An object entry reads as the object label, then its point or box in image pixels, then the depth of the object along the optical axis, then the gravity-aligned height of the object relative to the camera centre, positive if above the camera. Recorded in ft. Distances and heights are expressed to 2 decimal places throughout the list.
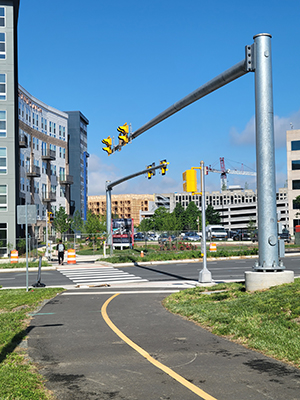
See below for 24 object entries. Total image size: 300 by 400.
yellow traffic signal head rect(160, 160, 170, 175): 94.83 +12.49
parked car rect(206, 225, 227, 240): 263.49 -2.12
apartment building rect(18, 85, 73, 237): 201.57 +35.89
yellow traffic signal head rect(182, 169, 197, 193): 56.24 +5.94
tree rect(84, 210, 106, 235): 168.50 +2.01
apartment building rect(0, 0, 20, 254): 147.02 +33.77
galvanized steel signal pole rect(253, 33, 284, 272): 41.45 +6.45
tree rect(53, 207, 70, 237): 203.76 +4.49
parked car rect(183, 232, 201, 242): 253.53 -3.44
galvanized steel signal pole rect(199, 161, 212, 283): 59.52 -3.38
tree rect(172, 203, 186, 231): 423.23 +16.58
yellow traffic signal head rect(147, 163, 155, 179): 100.86 +12.29
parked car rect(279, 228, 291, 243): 196.48 -3.39
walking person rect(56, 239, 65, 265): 107.65 -4.78
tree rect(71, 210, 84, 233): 212.19 +4.07
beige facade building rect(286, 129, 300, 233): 306.76 +39.35
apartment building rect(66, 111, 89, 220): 301.84 +49.16
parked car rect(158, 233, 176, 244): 140.26 -2.32
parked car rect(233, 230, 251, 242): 238.82 -3.61
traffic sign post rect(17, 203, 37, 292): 53.50 +2.15
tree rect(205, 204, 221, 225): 454.40 +12.96
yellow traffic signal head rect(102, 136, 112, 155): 68.13 +12.73
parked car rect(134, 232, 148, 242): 310.31 -3.44
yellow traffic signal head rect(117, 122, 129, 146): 62.35 +13.11
